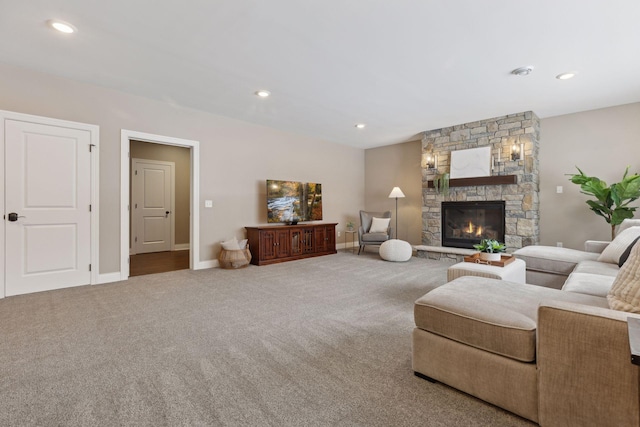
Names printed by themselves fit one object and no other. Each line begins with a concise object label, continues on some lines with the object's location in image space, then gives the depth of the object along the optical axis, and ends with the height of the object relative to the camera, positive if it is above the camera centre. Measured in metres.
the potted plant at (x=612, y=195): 3.98 +0.27
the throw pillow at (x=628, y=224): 3.29 -0.11
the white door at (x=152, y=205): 6.57 +0.20
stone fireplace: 4.92 +0.69
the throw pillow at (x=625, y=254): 2.53 -0.35
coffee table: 2.81 -0.55
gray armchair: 6.18 -0.40
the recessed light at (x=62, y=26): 2.52 +1.62
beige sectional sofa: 1.12 -0.61
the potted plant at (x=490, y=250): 3.21 -0.41
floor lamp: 6.38 +0.45
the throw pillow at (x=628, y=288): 1.34 -0.37
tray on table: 3.06 -0.50
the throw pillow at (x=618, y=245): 2.83 -0.30
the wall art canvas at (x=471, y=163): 5.33 +0.95
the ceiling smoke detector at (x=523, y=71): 3.32 +1.63
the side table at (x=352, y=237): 7.18 -0.58
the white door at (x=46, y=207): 3.33 +0.08
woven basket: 4.77 -0.72
